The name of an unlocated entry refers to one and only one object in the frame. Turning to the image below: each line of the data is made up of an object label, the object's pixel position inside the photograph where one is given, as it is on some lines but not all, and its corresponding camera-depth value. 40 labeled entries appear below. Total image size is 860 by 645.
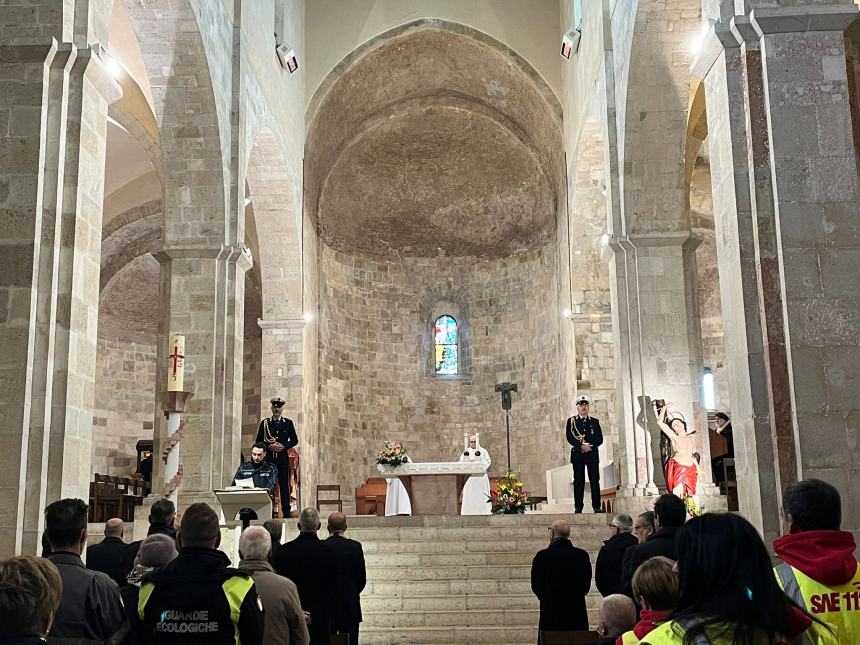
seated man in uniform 10.83
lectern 8.95
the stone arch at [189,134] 12.04
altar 14.30
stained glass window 23.23
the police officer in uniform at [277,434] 12.29
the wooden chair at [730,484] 11.38
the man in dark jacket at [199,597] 3.34
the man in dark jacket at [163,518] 5.04
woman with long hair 2.07
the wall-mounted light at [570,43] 16.88
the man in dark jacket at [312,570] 5.65
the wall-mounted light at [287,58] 16.62
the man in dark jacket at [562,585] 6.13
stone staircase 9.10
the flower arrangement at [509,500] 12.91
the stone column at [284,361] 17.97
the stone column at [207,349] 12.09
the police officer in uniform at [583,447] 12.84
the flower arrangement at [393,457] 14.25
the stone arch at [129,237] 19.92
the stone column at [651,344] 12.59
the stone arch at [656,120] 11.99
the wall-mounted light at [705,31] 7.38
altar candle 10.71
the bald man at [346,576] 6.29
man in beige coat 4.12
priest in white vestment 14.27
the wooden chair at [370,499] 19.27
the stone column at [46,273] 6.82
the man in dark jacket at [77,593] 3.39
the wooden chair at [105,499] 13.71
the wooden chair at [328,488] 17.25
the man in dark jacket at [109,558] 5.54
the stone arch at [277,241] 17.44
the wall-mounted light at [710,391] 22.92
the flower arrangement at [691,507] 10.27
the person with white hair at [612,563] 5.96
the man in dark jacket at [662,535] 4.68
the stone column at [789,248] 6.59
